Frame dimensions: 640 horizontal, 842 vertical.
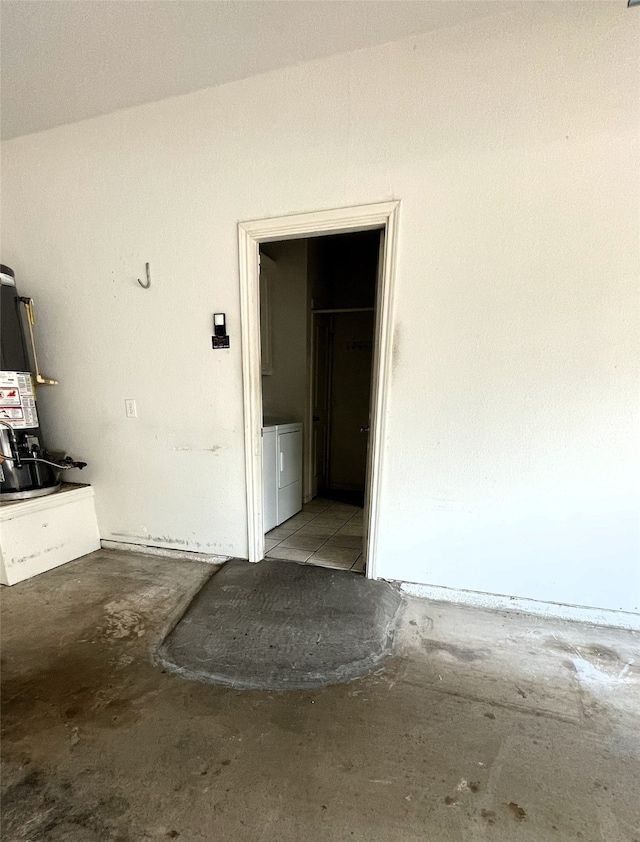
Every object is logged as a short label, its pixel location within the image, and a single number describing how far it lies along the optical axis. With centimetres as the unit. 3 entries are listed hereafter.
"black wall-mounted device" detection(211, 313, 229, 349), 201
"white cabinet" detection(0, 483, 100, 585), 200
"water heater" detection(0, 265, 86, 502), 206
